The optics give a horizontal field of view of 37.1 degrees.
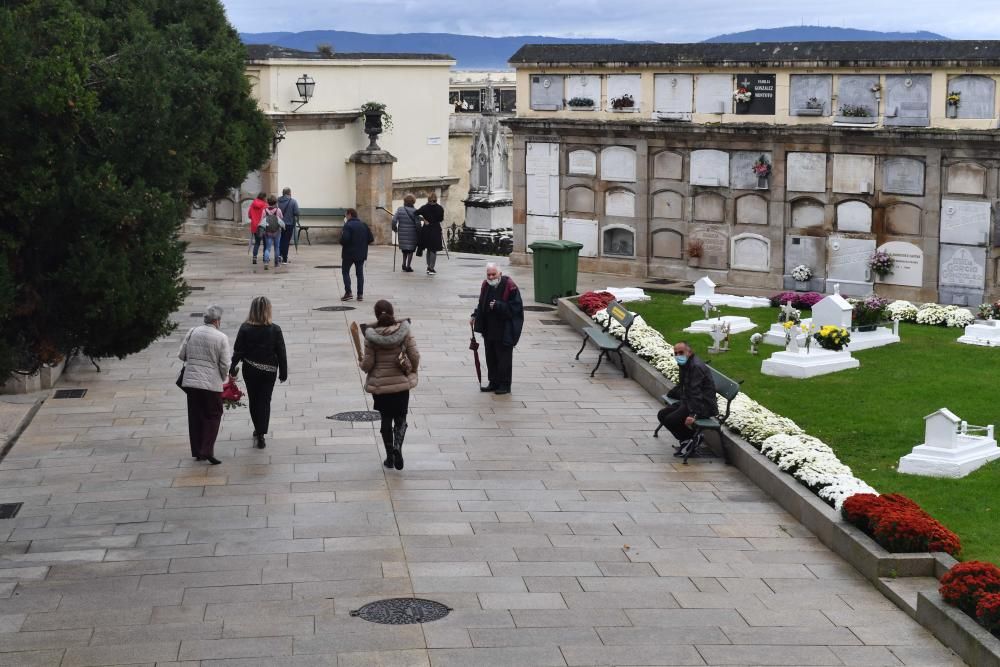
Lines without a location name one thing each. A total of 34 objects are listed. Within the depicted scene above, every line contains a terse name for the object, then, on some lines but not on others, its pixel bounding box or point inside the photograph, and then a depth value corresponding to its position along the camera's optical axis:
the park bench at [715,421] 15.95
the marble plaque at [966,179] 25.42
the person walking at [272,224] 30.95
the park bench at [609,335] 20.73
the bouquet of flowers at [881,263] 26.70
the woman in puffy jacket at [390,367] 15.00
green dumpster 26.78
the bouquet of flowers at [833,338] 19.84
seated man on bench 15.97
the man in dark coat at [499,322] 18.94
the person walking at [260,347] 15.70
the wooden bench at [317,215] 38.19
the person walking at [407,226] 30.12
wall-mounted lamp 37.78
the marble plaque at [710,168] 29.19
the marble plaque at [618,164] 30.83
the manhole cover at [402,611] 10.66
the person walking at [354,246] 26.20
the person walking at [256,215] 31.08
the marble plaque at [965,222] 25.47
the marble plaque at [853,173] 26.88
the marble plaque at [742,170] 28.73
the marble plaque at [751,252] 28.88
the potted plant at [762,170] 28.38
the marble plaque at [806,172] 27.67
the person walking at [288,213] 31.62
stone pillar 38.47
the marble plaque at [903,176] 26.20
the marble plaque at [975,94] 25.19
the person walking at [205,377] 15.05
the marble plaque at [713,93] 28.98
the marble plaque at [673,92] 29.70
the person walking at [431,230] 30.58
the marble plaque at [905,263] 26.45
